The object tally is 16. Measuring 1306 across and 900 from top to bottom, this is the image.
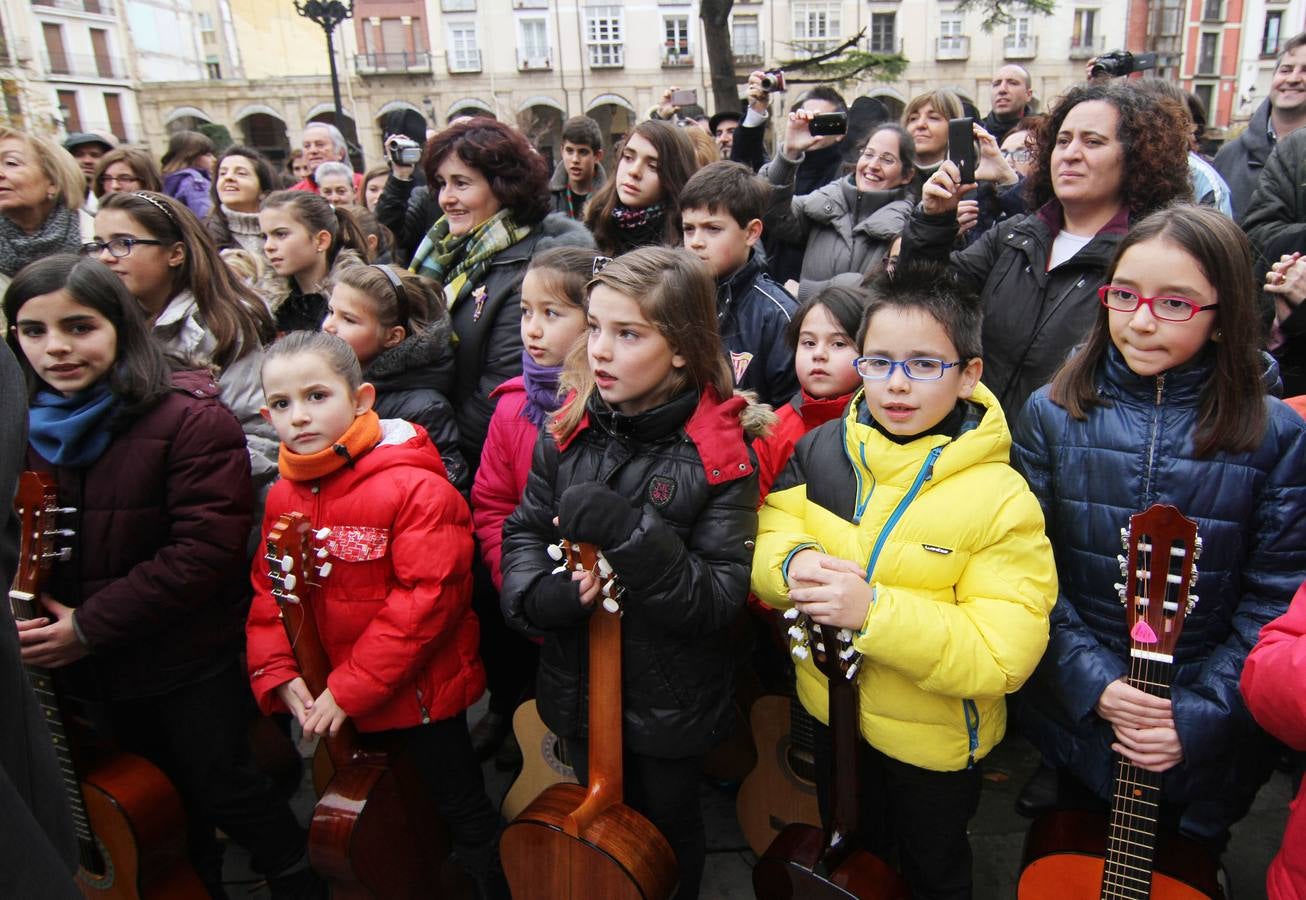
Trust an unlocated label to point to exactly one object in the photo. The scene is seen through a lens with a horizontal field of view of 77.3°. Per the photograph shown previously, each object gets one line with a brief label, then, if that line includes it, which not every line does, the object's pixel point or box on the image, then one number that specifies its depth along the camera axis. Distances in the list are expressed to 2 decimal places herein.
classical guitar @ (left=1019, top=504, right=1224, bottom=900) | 1.67
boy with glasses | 1.74
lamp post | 11.89
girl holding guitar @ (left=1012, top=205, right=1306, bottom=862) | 1.73
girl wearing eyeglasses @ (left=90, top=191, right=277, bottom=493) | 2.73
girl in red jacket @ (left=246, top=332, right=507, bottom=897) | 2.18
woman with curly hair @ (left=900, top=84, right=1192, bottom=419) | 2.43
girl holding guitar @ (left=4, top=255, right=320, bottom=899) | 2.15
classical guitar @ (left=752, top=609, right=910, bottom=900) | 1.82
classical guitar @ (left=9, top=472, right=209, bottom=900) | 2.06
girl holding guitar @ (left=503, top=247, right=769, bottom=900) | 1.91
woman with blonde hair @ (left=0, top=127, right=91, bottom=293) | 3.41
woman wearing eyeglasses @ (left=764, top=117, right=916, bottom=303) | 3.76
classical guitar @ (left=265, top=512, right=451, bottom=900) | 2.07
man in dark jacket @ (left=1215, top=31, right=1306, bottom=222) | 3.90
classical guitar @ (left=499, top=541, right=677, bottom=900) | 1.82
